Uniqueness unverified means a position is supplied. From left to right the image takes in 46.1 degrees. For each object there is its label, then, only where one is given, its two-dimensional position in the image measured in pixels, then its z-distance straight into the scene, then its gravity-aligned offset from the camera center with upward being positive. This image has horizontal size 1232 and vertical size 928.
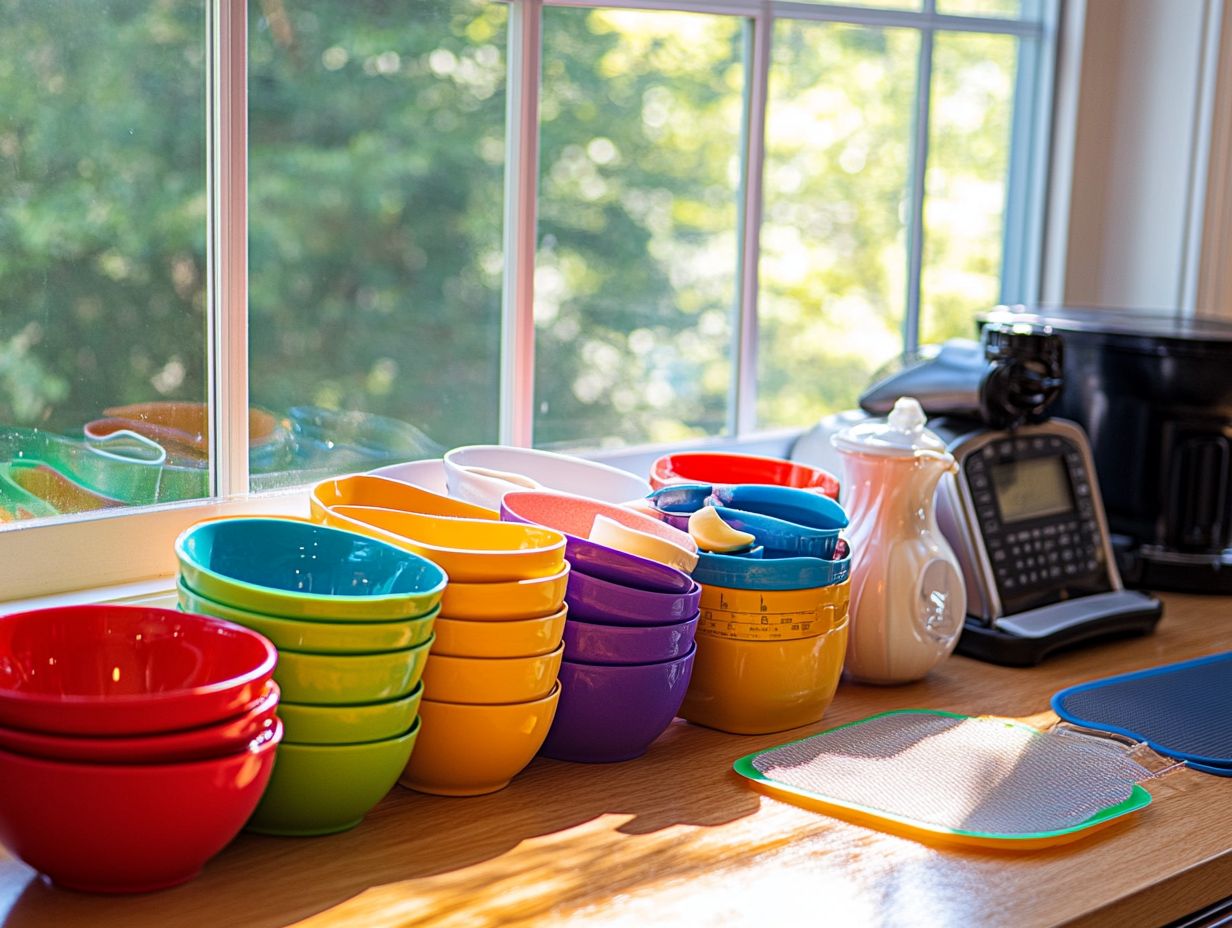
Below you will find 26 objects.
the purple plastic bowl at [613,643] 1.07 -0.29
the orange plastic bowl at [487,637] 1.00 -0.27
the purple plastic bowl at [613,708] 1.08 -0.34
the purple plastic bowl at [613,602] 1.07 -0.26
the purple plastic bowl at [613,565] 1.08 -0.24
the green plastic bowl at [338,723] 0.92 -0.31
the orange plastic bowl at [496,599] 1.00 -0.24
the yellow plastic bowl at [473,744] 1.00 -0.35
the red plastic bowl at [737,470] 1.42 -0.22
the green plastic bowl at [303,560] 1.01 -0.23
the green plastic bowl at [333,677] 0.92 -0.28
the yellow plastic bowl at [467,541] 1.00 -0.22
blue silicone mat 1.20 -0.39
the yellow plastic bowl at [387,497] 1.16 -0.21
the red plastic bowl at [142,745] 0.80 -0.29
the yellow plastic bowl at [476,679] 1.00 -0.30
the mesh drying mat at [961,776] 1.03 -0.39
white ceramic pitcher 1.31 -0.28
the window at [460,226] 1.23 +0.02
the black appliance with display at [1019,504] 1.45 -0.25
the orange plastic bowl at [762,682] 1.16 -0.35
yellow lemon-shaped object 1.18 -0.23
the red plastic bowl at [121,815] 0.80 -0.33
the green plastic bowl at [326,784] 0.92 -0.35
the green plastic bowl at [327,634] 0.91 -0.25
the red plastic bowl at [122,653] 0.91 -0.27
